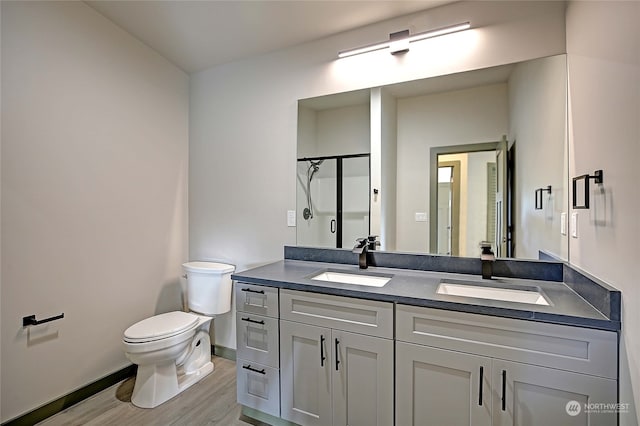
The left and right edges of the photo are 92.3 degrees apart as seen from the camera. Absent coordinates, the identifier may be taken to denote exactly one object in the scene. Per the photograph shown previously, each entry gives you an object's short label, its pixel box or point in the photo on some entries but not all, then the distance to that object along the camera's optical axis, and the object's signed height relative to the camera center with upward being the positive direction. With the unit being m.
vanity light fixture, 1.80 +1.11
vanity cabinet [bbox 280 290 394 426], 1.46 -0.74
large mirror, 1.68 +0.33
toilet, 1.95 -0.84
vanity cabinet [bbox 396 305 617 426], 1.11 -0.62
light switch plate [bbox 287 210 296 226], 2.38 -0.02
